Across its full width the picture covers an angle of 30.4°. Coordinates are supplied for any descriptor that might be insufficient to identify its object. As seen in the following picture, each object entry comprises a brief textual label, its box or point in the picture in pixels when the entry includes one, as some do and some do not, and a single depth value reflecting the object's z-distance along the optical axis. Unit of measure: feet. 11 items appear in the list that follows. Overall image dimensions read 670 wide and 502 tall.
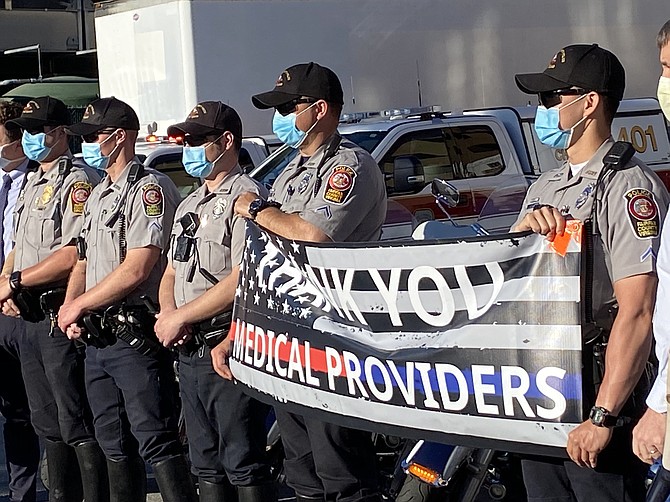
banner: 11.55
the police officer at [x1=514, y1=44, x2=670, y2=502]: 11.21
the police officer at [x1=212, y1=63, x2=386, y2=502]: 14.47
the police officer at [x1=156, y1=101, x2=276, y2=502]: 15.76
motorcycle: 14.49
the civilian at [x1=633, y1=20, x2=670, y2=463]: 10.03
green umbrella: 59.11
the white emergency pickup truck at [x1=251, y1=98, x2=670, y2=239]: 31.58
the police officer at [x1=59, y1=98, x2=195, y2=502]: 16.98
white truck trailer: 40.88
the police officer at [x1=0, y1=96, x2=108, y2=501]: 18.37
